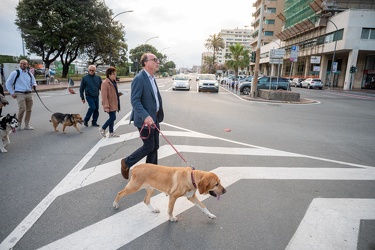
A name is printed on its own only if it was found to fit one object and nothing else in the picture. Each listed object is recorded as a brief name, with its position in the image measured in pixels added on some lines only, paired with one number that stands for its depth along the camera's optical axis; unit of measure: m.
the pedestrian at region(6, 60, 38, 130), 6.98
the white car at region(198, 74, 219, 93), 23.25
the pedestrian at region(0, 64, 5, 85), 18.95
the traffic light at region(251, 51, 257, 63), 18.58
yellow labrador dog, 2.88
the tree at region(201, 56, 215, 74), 94.03
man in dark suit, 3.64
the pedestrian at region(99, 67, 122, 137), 6.56
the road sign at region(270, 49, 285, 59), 17.89
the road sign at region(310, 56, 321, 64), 43.65
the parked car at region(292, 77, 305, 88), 46.20
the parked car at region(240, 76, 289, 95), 22.89
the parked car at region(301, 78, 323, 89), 37.97
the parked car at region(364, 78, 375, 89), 40.34
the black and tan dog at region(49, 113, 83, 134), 7.01
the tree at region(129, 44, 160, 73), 90.21
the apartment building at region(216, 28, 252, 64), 179.88
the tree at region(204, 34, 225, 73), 76.31
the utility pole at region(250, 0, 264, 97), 17.82
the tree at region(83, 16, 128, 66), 34.12
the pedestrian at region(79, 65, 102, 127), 7.69
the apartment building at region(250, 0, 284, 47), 74.62
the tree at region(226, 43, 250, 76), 62.40
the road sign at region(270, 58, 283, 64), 17.73
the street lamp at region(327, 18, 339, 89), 40.10
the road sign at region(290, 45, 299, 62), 18.78
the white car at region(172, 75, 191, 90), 24.24
